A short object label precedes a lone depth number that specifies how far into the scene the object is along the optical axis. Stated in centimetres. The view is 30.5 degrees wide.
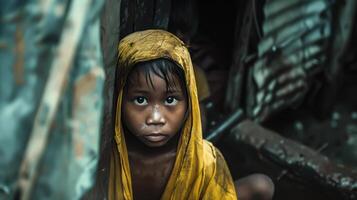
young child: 257
